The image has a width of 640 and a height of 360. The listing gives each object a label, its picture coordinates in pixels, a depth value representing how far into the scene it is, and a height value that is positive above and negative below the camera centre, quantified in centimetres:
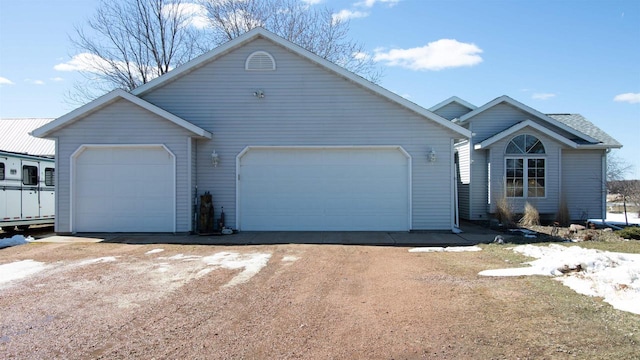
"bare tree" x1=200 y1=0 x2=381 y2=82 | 2639 +916
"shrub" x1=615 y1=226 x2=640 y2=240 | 1224 -141
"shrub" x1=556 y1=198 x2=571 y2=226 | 1571 -116
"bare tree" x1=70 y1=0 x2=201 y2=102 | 2442 +721
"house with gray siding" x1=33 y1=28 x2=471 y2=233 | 1309 +112
